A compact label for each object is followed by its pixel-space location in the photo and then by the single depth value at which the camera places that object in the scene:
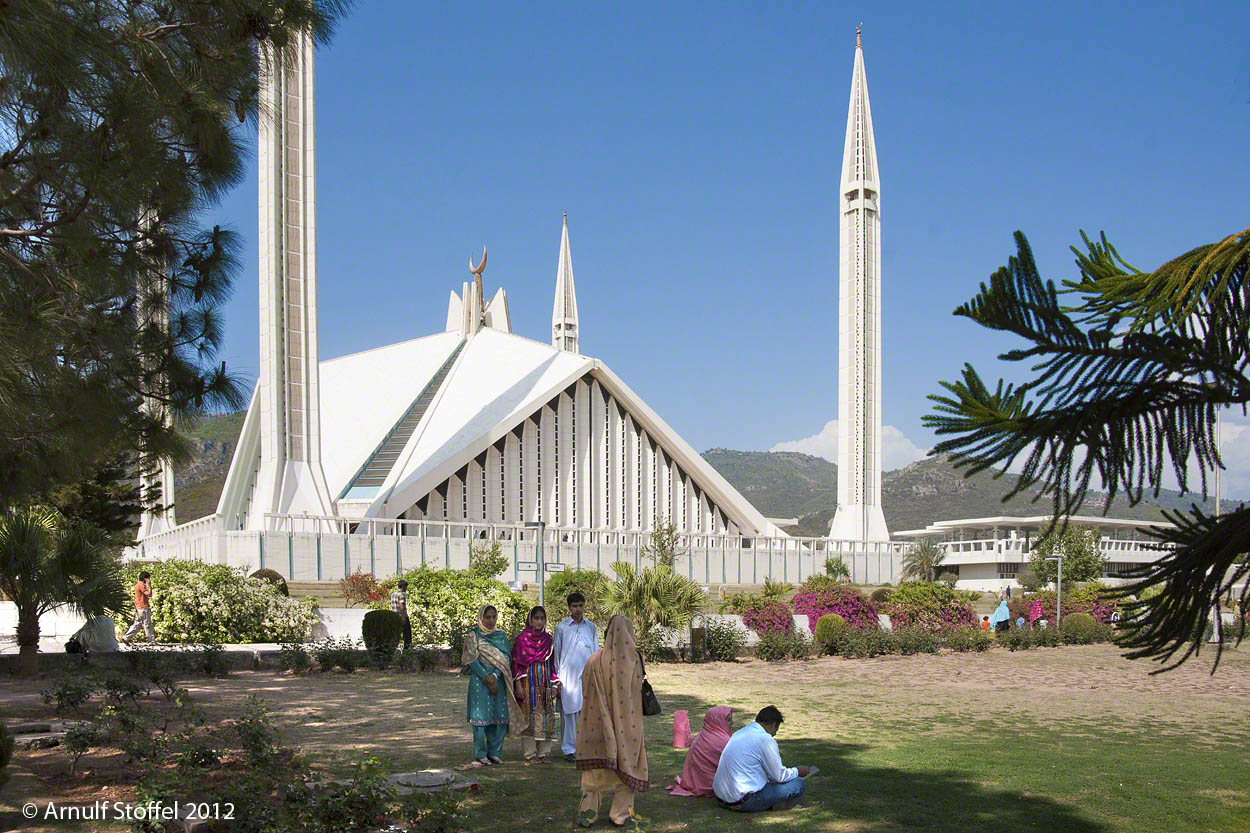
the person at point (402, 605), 12.78
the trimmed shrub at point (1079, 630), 17.81
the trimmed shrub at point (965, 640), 16.09
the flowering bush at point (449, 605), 13.72
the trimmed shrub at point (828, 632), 15.14
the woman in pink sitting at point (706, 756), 5.84
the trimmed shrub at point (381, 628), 12.77
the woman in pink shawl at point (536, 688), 6.63
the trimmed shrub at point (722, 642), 14.06
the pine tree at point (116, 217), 4.92
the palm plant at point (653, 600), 13.85
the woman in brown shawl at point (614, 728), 5.11
